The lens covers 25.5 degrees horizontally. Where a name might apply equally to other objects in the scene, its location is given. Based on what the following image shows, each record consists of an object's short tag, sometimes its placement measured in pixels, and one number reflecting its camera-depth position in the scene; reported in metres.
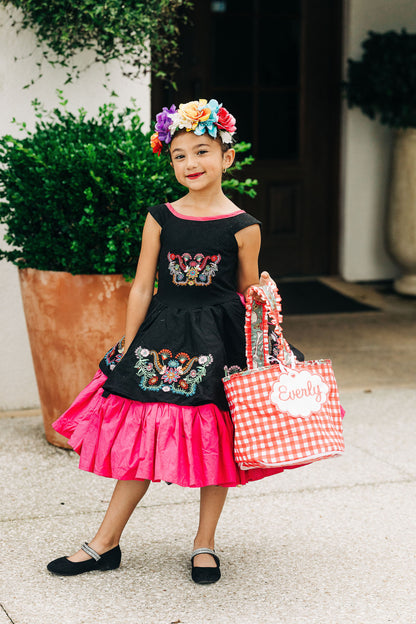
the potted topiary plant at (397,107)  7.46
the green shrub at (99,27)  4.18
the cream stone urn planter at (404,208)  7.74
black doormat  7.27
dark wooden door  7.59
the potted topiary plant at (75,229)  3.85
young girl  2.82
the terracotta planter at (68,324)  4.04
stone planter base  7.88
